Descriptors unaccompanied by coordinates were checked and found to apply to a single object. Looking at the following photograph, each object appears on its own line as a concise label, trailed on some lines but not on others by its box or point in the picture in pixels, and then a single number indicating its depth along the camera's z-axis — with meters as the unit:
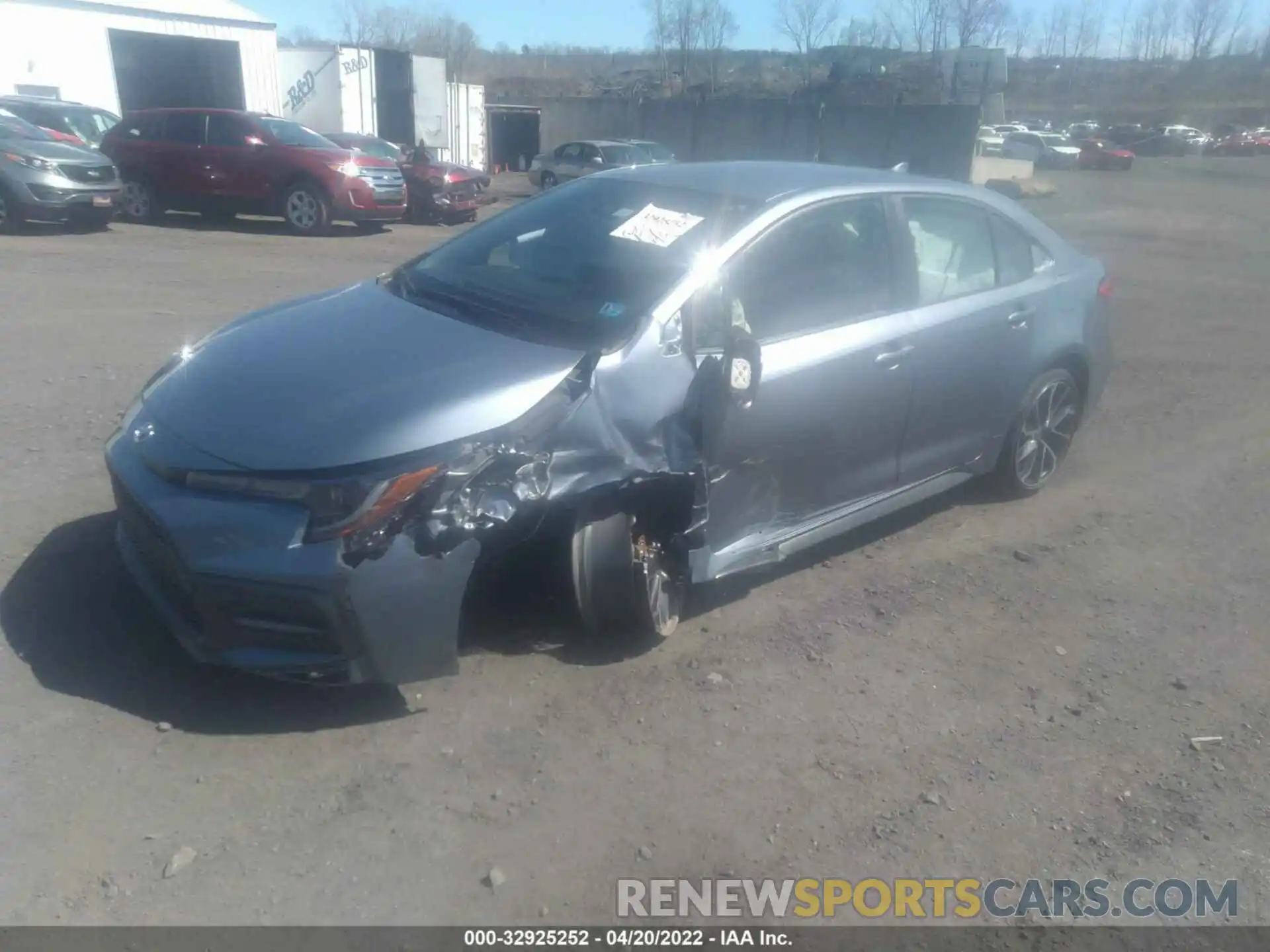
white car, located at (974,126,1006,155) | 40.45
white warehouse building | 22.72
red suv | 15.80
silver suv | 13.66
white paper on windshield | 4.14
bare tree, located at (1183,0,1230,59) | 86.38
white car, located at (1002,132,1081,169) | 47.38
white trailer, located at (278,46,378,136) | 28.03
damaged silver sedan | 3.15
